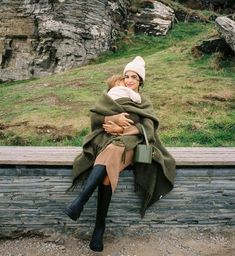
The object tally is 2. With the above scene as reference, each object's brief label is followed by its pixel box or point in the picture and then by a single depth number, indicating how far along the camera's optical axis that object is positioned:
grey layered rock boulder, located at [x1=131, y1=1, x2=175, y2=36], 16.61
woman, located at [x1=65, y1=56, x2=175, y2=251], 3.96
